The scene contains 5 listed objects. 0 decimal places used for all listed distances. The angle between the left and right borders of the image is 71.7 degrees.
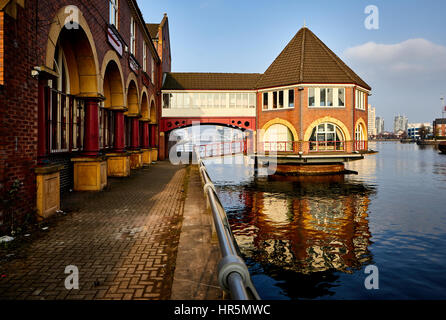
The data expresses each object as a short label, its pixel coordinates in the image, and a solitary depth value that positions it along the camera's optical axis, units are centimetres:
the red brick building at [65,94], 579
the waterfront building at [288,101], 2592
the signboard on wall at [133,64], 1658
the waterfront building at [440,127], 14775
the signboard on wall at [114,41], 1225
